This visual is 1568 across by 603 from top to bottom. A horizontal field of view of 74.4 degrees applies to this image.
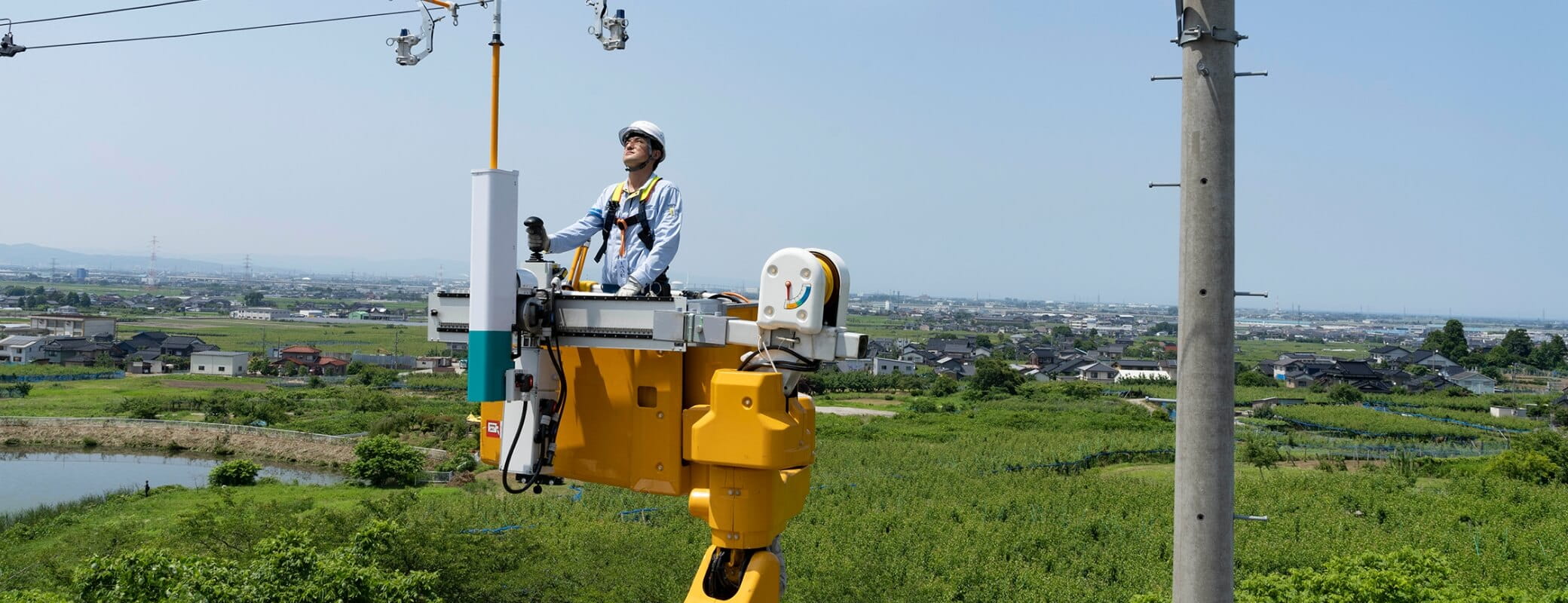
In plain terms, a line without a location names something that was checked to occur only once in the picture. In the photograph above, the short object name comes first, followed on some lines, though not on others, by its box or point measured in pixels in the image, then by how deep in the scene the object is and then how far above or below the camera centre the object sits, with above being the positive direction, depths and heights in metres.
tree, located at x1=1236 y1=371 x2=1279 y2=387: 60.50 -4.28
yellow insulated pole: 5.15 +1.06
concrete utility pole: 4.12 +0.03
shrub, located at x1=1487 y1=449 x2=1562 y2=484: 21.11 -3.25
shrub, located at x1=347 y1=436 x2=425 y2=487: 28.00 -4.62
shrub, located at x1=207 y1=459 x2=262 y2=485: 27.41 -4.83
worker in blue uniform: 5.49 +0.42
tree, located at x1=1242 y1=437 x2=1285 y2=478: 25.39 -3.73
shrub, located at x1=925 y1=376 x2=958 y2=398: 55.78 -4.62
